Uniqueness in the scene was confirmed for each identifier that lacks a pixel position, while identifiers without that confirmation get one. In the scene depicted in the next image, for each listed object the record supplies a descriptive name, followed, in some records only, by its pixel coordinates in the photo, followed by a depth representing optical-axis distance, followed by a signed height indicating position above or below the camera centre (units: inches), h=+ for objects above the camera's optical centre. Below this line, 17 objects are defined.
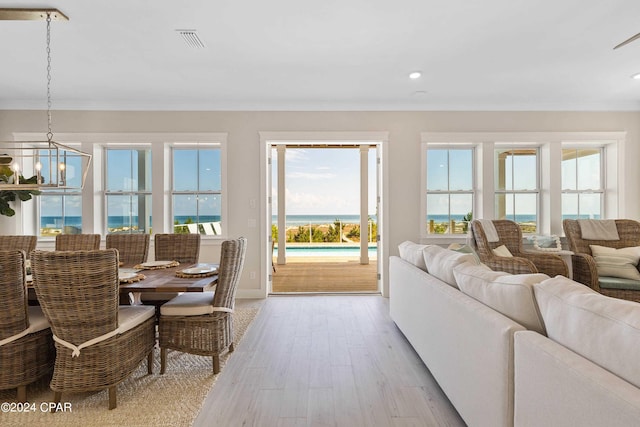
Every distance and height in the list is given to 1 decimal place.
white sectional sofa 39.9 -19.8
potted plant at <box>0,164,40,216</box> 175.2 +9.2
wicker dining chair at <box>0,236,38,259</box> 145.9 -12.2
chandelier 103.3 +28.0
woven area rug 79.3 -47.5
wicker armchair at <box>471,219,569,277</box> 143.9 -19.9
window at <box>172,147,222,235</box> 200.8 +14.0
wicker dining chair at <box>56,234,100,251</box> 144.2 -11.8
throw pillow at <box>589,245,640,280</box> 149.2 -22.1
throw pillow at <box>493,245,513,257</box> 164.1 -18.4
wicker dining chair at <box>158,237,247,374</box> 102.0 -32.6
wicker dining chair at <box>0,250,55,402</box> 81.7 -29.8
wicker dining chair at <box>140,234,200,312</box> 145.6 -14.5
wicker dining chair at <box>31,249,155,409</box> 78.9 -24.4
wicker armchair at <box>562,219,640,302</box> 150.9 -15.8
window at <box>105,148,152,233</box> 201.5 +15.2
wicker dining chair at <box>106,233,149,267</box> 143.5 -13.5
